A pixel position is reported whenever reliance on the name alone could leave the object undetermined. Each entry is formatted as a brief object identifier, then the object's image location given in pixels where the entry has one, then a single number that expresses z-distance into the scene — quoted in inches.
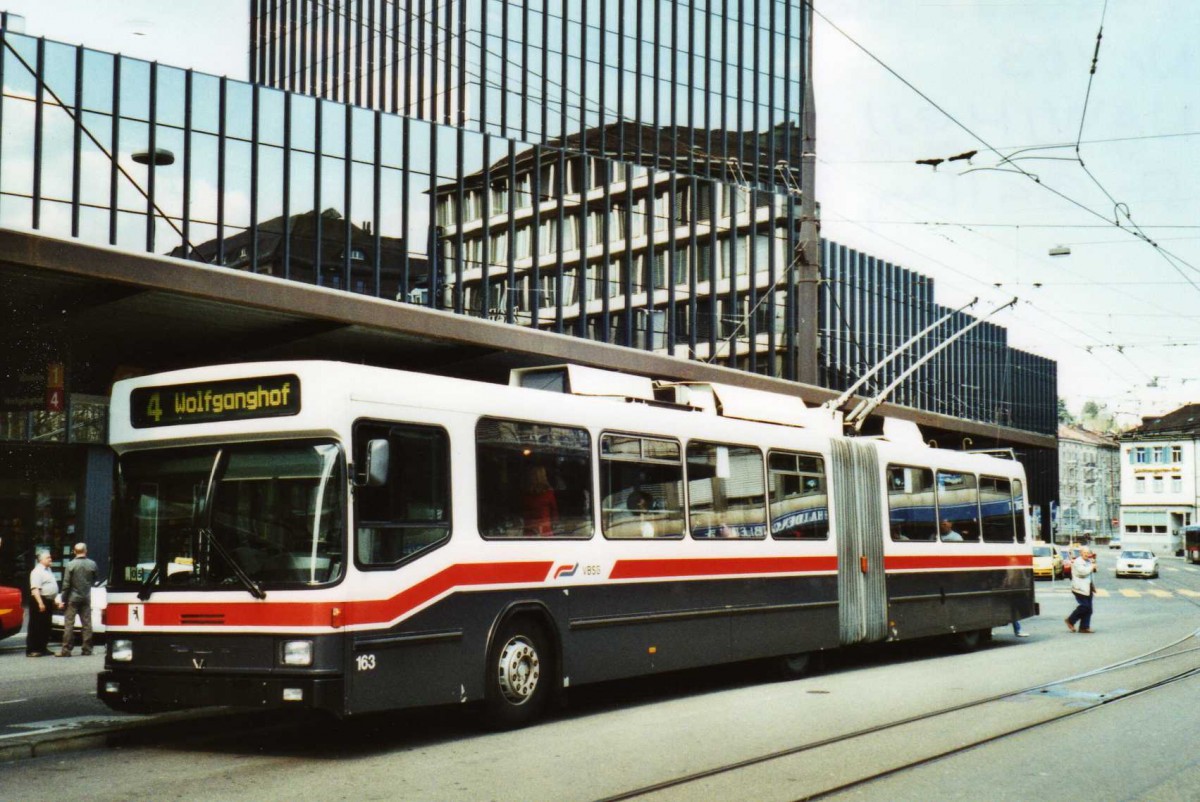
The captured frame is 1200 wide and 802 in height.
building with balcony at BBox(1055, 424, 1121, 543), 5142.7
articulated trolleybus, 343.9
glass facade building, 1109.1
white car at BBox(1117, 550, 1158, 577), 2215.8
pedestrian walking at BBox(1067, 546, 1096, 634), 855.7
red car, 727.7
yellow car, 1932.8
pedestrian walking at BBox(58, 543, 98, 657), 697.9
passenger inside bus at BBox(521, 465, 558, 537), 412.5
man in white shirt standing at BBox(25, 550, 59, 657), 691.4
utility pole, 789.9
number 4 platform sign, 991.6
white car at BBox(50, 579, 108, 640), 707.3
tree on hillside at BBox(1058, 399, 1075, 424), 5720.5
